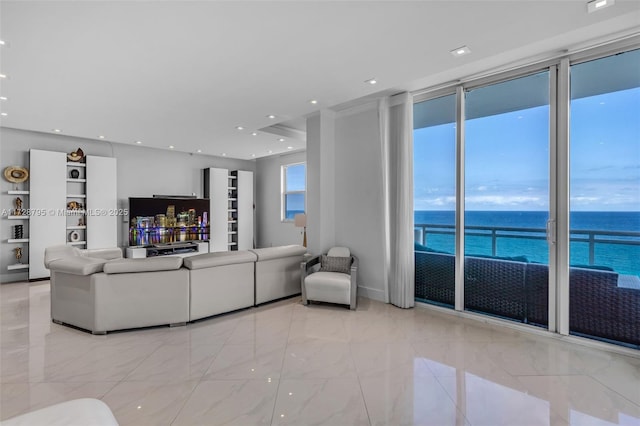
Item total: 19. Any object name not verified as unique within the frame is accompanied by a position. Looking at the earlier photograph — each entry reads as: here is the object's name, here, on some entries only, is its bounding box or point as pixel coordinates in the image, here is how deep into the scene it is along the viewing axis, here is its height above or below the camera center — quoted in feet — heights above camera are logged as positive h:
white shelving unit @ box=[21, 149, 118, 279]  19.76 +0.70
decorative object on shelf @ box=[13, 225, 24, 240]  19.69 -1.21
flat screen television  23.85 -0.59
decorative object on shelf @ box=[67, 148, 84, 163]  21.19 +3.83
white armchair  14.34 -3.14
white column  17.02 +1.68
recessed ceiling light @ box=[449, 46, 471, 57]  9.43 +4.88
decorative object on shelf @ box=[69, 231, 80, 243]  21.34 -1.60
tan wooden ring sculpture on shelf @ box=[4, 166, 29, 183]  19.21 +2.37
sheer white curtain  14.52 +0.88
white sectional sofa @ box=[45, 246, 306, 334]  11.64 -2.98
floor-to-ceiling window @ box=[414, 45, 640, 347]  10.33 +0.57
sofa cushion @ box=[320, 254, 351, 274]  15.74 -2.60
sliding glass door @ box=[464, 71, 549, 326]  11.76 +0.53
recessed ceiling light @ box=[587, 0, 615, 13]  7.20 +4.77
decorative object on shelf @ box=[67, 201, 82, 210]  21.30 +0.50
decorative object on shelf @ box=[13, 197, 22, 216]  19.63 +0.31
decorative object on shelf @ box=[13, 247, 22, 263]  19.77 -2.52
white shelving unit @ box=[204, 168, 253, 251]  28.02 +0.40
